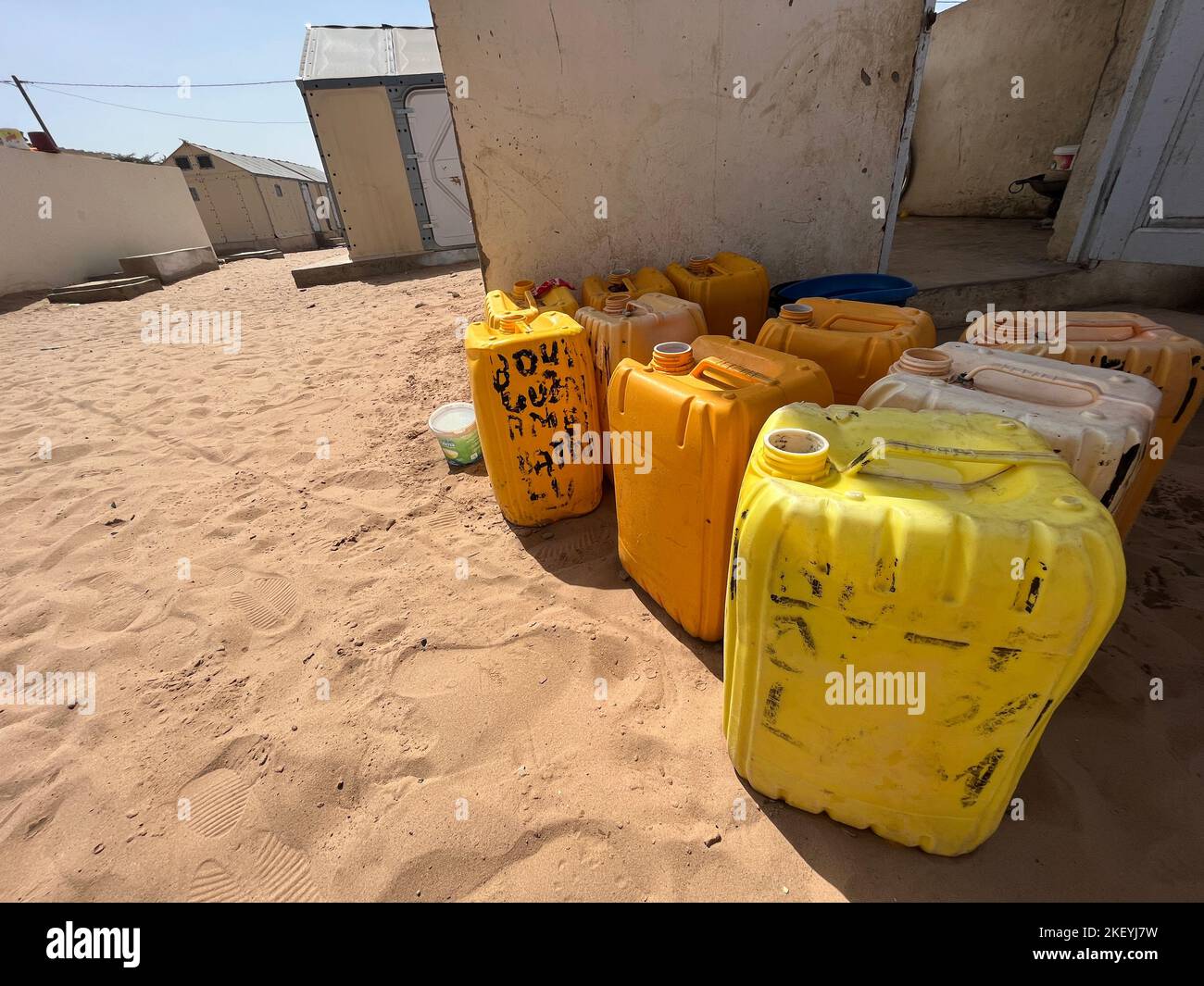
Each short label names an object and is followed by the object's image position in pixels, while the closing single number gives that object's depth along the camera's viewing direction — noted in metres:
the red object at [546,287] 2.77
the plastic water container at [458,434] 2.74
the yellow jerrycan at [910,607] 0.83
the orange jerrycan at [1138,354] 1.44
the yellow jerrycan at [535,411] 1.99
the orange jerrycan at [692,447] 1.39
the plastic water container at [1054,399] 1.11
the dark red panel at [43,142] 9.29
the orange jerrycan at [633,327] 2.05
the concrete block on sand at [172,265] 9.69
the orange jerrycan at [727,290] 2.58
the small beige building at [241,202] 17.98
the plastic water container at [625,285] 2.59
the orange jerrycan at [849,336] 1.73
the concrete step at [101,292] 8.24
